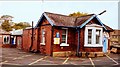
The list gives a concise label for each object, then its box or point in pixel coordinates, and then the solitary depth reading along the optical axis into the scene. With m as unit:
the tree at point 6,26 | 31.51
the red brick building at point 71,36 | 9.98
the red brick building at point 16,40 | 15.69
